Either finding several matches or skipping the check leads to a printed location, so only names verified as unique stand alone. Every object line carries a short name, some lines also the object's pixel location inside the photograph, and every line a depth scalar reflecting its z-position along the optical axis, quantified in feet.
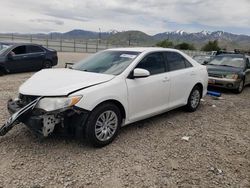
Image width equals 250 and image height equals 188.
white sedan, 8.61
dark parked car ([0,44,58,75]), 24.92
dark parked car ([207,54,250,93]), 21.48
